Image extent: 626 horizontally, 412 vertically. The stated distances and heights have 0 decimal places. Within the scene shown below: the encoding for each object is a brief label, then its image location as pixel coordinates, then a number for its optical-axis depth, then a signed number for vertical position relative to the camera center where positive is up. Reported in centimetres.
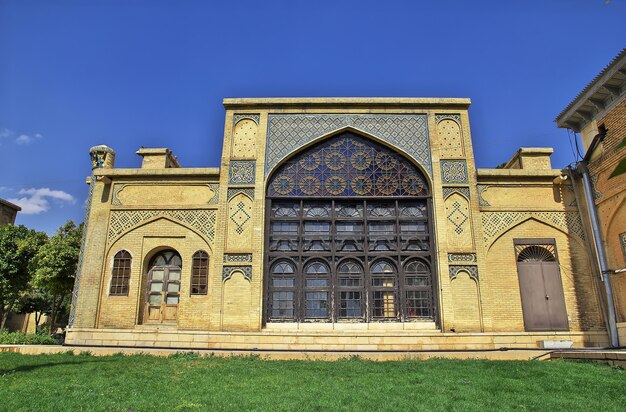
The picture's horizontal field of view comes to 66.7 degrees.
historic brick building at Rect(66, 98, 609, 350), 1241 +223
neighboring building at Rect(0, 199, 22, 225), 2826 +677
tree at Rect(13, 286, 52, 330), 2734 +135
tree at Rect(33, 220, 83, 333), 1500 +193
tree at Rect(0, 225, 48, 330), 1681 +247
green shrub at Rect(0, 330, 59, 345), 1280 -34
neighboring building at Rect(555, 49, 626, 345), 1191 +433
